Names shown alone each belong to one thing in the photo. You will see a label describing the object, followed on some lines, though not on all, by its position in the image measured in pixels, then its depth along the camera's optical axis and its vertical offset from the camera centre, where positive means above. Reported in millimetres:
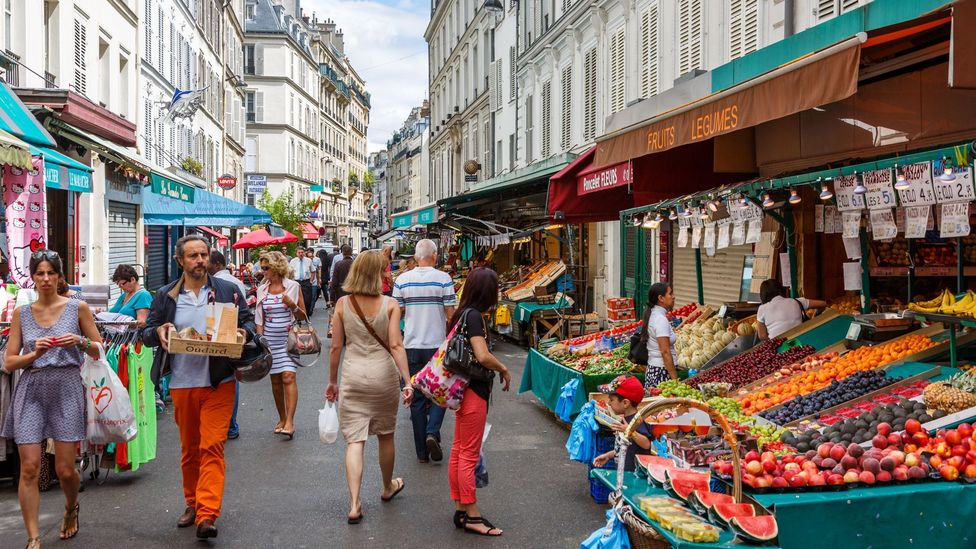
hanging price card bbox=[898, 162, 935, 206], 5875 +521
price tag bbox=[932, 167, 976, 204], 5430 +473
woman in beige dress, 5918 -649
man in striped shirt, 7742 -506
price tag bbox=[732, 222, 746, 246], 8500 +280
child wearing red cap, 5753 -936
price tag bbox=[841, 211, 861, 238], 7031 +316
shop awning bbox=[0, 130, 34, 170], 7629 +1010
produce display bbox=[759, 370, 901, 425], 6207 -966
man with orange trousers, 5531 -761
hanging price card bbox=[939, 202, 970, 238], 5684 +274
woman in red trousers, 5711 -1004
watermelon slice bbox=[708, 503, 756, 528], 4125 -1195
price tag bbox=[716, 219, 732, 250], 8859 +301
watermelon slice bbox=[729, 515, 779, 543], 3992 -1230
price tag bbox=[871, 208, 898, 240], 6551 +285
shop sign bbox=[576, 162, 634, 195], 10414 +1047
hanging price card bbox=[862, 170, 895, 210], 6434 +538
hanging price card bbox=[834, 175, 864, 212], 6848 +541
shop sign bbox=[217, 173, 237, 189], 32562 +3088
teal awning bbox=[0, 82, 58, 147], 9188 +1562
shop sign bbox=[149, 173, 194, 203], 15399 +1416
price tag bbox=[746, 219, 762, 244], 8336 +301
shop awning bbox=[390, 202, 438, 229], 20250 +1190
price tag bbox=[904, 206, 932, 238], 6207 +297
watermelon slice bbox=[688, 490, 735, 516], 4258 -1174
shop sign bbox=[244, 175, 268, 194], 36500 +3406
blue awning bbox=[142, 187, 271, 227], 20328 +1260
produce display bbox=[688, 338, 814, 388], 8000 -968
